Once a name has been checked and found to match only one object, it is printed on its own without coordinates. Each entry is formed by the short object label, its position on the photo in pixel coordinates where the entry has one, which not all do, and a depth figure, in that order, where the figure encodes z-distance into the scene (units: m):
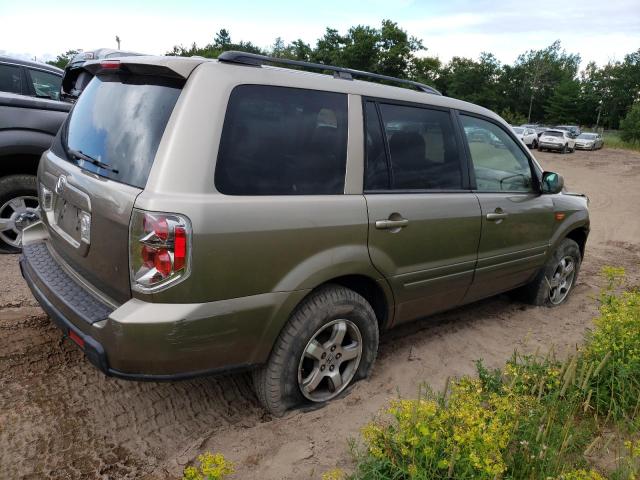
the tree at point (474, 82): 64.50
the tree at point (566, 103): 63.22
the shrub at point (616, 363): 2.85
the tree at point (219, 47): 57.49
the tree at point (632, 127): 38.31
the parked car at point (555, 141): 27.86
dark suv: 4.55
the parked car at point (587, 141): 31.52
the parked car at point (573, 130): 32.08
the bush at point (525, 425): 2.04
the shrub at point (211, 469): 1.73
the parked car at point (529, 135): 27.28
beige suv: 2.19
